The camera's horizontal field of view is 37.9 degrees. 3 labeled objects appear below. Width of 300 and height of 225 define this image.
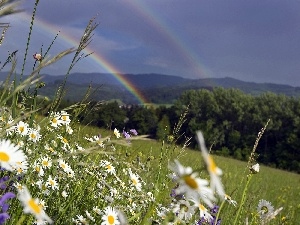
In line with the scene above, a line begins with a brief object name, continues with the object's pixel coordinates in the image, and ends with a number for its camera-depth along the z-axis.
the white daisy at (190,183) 0.73
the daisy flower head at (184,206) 1.18
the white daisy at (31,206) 0.80
